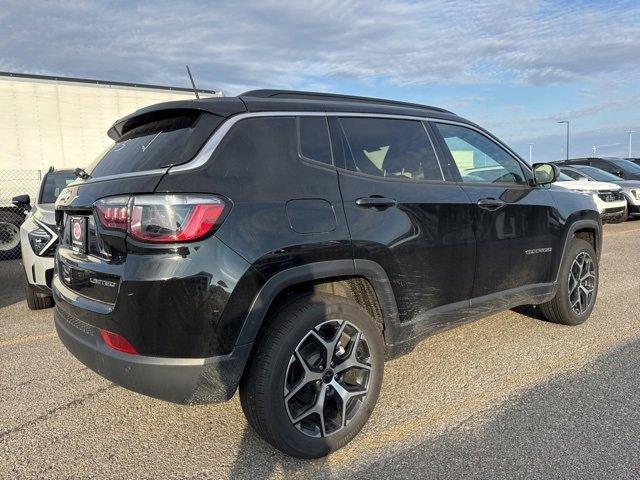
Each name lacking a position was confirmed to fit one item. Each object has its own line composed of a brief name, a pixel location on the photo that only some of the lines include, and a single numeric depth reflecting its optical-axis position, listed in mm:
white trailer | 10867
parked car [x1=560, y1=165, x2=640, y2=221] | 12906
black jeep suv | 2361
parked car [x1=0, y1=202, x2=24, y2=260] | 10297
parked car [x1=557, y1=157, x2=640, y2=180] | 14859
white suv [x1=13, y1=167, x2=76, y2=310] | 5172
